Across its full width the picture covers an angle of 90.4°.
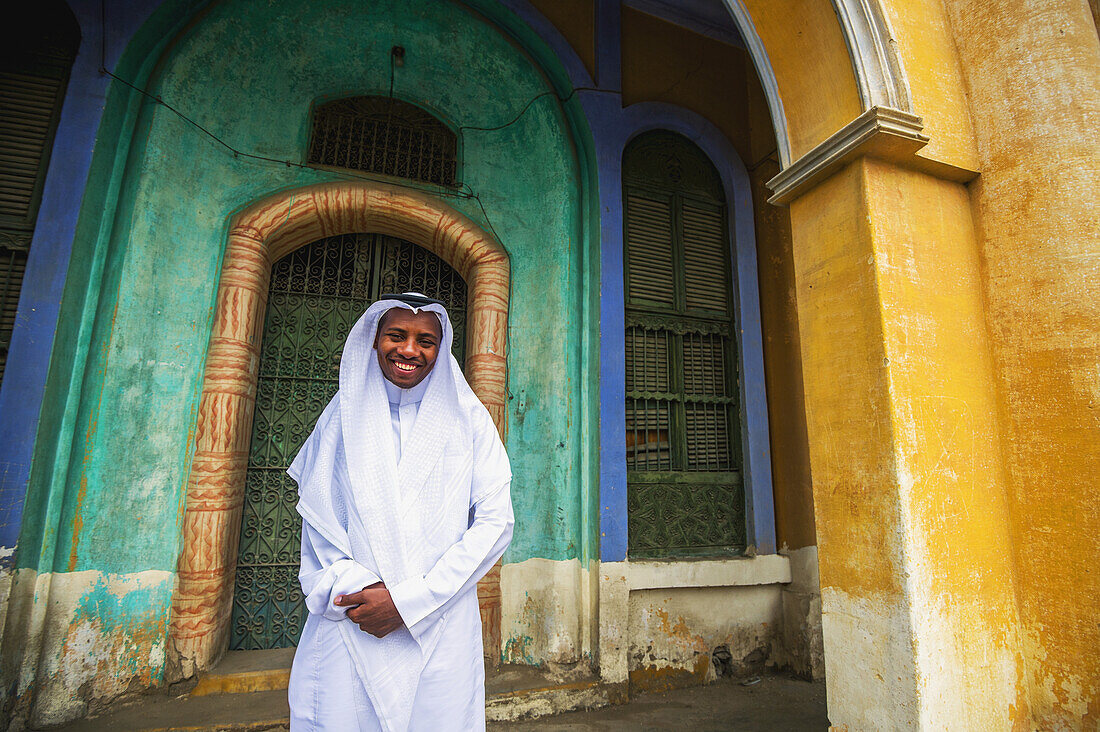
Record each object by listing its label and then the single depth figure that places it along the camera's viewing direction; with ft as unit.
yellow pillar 6.62
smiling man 5.56
